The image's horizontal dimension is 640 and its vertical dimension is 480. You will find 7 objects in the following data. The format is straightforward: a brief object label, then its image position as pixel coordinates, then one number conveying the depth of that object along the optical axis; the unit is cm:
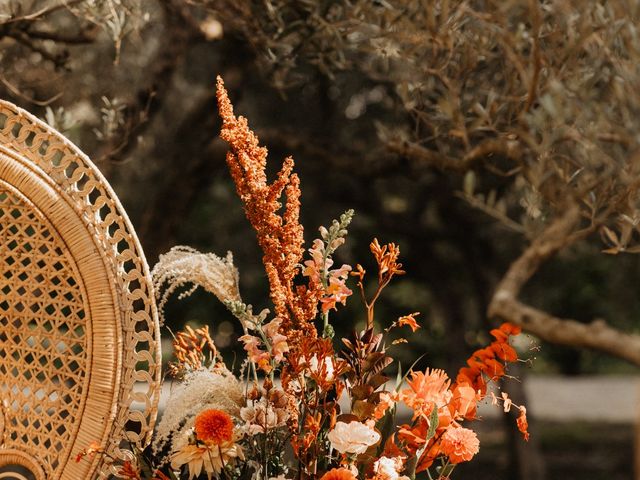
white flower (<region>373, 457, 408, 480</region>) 235
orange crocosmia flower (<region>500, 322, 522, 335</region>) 247
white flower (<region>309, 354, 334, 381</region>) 233
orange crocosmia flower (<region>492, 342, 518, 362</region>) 246
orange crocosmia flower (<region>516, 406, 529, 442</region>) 243
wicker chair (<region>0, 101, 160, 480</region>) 266
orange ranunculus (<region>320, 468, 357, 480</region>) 227
